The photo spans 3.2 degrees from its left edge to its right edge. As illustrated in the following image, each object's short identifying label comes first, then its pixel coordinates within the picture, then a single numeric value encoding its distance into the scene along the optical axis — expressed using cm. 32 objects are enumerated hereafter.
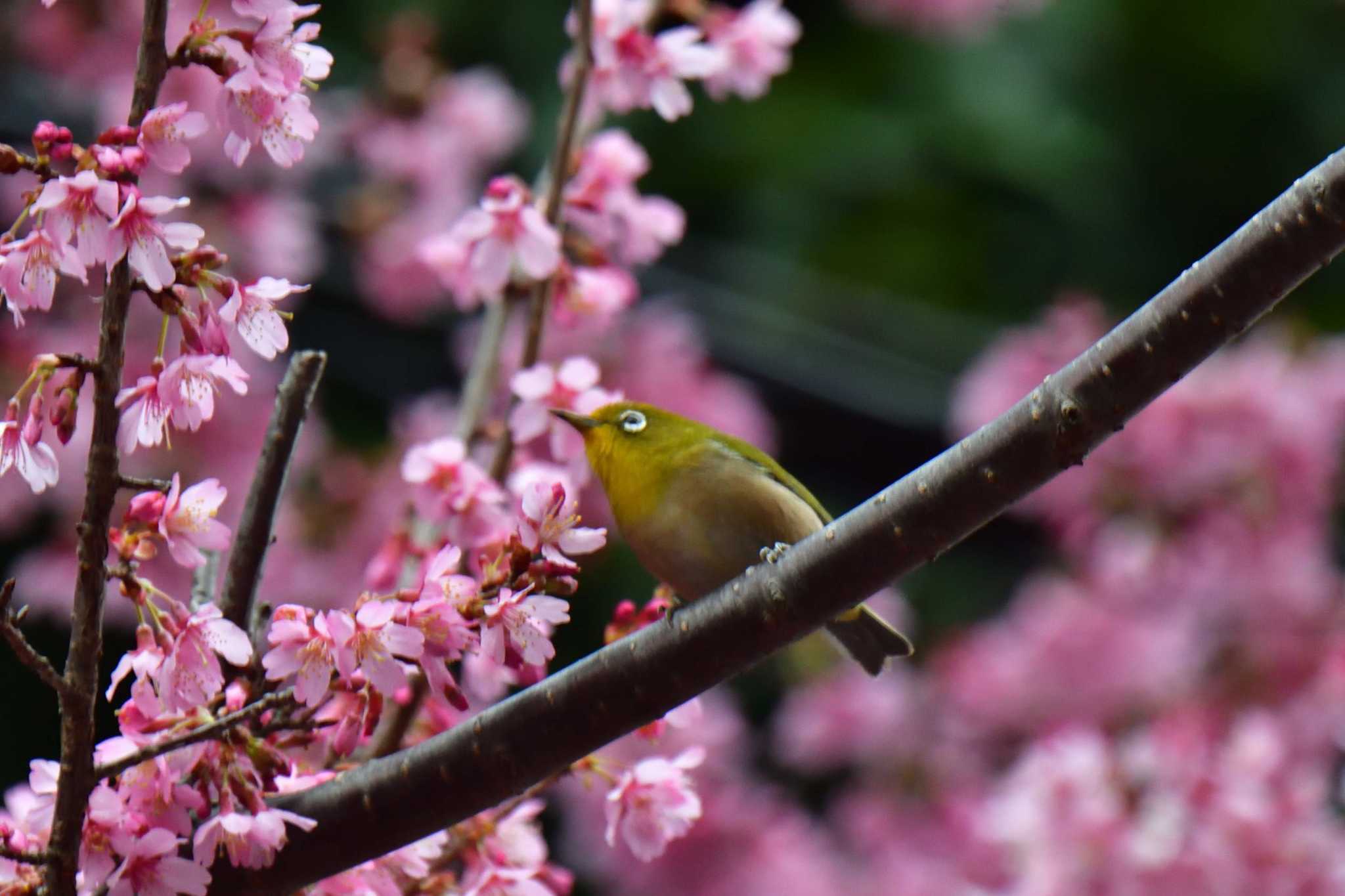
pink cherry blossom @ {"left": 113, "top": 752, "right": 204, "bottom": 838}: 527
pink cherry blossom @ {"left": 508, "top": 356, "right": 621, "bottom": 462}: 544
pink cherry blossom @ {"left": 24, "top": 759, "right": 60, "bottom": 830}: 528
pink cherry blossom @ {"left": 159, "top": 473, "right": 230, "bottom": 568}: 528
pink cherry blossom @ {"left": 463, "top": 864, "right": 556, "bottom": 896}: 532
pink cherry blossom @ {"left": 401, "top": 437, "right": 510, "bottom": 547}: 542
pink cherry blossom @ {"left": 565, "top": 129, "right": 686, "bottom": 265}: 551
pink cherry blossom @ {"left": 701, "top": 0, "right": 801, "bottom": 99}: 555
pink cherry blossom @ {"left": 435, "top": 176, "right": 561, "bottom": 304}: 546
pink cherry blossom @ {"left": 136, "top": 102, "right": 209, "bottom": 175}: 525
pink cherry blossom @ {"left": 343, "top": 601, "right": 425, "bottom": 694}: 527
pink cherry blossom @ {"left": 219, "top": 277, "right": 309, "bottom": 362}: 526
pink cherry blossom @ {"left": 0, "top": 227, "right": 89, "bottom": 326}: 525
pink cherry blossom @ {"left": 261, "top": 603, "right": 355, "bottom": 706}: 527
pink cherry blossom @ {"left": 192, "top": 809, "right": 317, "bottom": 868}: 526
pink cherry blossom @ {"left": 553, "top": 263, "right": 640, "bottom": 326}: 549
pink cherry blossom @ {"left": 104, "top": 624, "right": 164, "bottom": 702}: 527
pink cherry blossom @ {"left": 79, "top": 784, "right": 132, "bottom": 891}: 526
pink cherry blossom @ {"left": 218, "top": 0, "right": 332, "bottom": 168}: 527
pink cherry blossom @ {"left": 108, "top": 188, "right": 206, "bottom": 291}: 524
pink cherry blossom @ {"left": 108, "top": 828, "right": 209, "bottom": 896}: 526
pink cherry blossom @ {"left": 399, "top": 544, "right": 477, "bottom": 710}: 528
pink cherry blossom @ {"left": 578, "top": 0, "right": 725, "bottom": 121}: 549
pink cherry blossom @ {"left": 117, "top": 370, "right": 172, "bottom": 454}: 526
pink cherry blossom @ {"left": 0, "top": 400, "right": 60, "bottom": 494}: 526
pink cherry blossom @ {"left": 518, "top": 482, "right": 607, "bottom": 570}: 528
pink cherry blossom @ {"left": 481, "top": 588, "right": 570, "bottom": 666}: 528
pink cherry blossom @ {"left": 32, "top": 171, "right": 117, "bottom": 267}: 524
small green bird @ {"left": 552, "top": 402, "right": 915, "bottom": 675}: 539
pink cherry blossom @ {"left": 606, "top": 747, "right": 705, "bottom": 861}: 535
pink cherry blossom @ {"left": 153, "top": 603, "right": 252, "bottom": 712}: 527
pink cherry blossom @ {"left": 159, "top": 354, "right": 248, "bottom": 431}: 526
